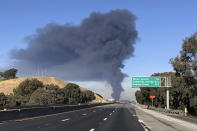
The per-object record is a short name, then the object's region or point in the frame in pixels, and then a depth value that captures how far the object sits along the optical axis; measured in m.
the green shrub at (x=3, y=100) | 87.89
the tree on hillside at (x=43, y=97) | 101.56
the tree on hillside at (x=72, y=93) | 138.55
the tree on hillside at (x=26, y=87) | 145.50
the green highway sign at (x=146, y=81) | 61.66
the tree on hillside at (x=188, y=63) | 53.72
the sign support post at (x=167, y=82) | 58.11
